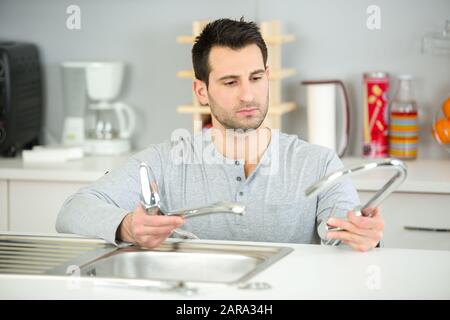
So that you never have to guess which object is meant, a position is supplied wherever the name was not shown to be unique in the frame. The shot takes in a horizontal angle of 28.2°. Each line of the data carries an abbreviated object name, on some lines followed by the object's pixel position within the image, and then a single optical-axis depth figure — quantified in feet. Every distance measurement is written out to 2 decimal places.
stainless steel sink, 5.99
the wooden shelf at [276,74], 10.61
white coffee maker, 11.47
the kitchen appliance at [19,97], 11.05
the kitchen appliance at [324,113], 10.85
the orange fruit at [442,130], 10.48
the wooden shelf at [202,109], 10.56
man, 7.38
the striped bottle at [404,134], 10.73
